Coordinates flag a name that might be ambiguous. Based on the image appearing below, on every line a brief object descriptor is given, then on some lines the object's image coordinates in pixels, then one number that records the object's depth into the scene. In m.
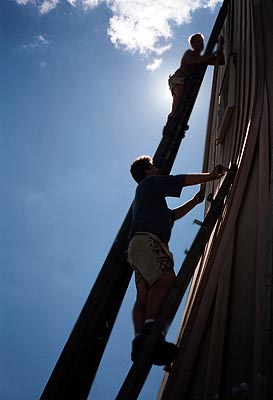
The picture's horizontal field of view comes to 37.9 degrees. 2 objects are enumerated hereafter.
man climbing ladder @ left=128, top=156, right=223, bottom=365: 2.46
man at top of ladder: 5.14
